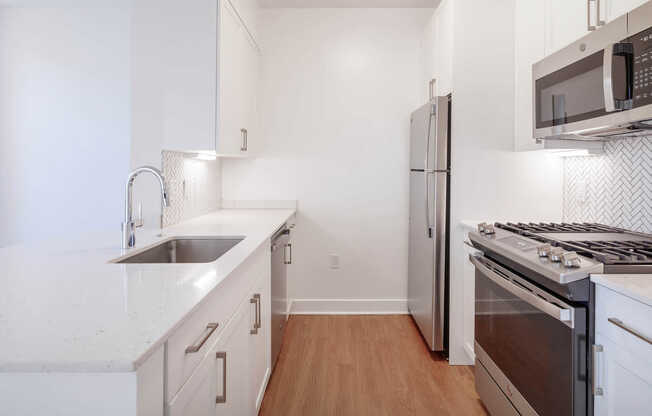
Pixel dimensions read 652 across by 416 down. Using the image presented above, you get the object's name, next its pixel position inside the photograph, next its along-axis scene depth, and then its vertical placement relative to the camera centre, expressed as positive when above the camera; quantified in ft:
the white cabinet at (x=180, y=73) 7.57 +2.20
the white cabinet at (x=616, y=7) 5.14 +2.38
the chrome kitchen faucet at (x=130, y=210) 5.75 -0.16
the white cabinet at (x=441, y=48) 9.12 +3.48
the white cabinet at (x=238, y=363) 3.66 -1.74
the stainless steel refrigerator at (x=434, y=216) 9.05 -0.32
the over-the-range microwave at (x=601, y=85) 4.69 +1.46
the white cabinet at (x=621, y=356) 3.72 -1.40
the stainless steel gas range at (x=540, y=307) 4.41 -1.26
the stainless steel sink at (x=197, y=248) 7.04 -0.81
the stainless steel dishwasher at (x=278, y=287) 8.42 -1.81
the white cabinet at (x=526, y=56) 7.53 +2.64
